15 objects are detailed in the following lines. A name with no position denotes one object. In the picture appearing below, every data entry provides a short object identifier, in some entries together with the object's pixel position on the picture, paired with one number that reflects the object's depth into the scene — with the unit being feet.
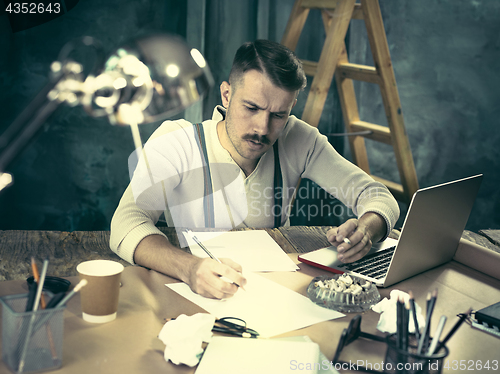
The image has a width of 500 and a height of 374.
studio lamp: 2.23
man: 3.69
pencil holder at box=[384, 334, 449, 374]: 1.83
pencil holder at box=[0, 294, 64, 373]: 1.91
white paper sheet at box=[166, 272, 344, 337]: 2.57
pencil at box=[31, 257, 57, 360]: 1.99
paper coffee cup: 2.38
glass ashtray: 2.81
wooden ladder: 7.09
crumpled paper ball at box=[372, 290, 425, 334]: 2.48
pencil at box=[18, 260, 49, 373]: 1.91
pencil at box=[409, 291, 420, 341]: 1.99
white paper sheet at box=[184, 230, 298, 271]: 3.43
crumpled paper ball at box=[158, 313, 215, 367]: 2.11
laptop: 3.01
